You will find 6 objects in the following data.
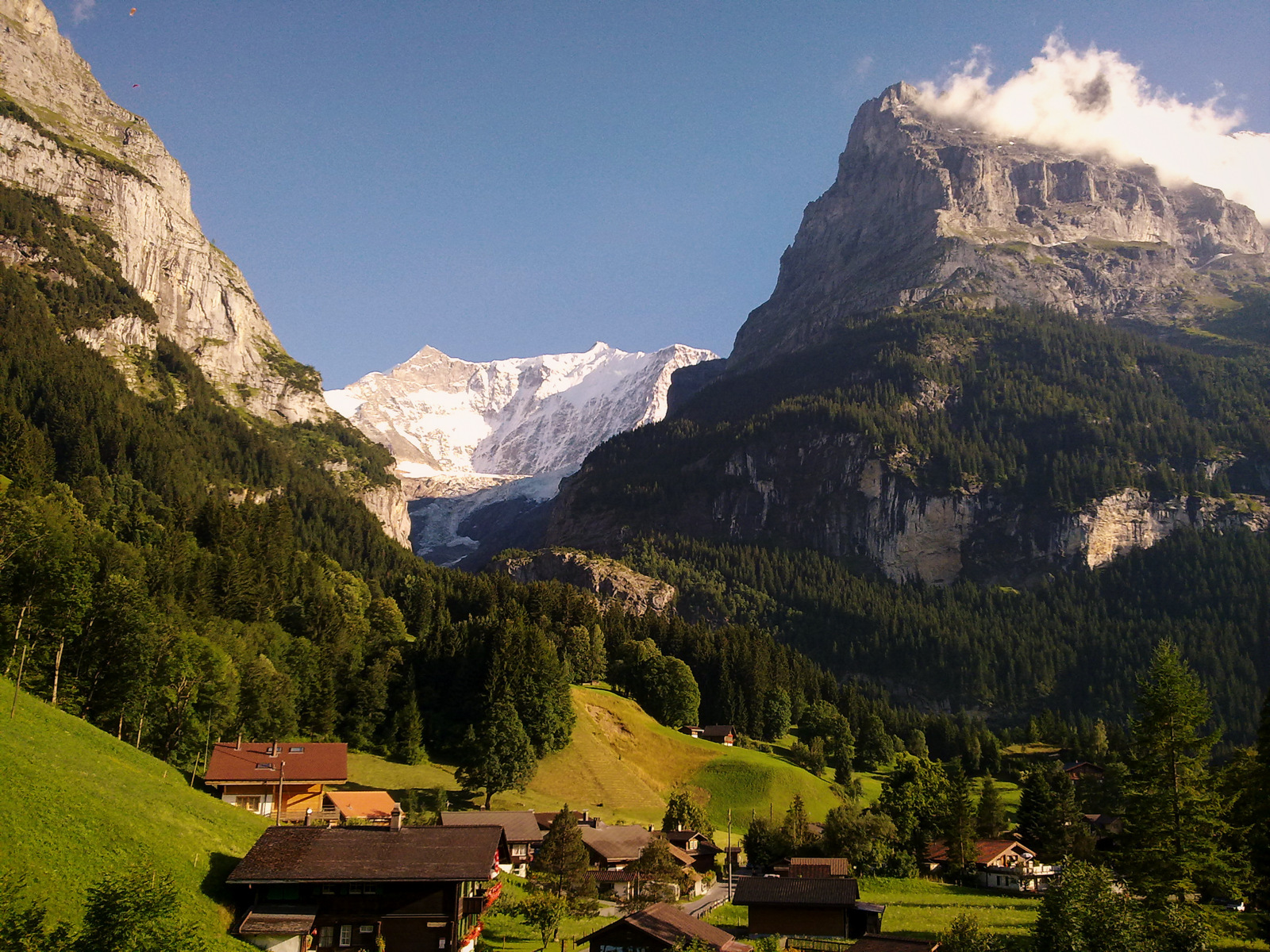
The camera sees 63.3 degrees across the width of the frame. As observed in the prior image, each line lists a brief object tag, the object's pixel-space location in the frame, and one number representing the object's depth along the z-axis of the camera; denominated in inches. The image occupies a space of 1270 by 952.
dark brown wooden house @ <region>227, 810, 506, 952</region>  1875.0
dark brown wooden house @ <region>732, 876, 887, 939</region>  2377.0
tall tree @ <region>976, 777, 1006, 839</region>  3975.6
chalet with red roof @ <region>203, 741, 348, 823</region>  2802.7
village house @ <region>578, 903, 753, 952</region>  1966.0
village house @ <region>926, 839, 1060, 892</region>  3388.3
